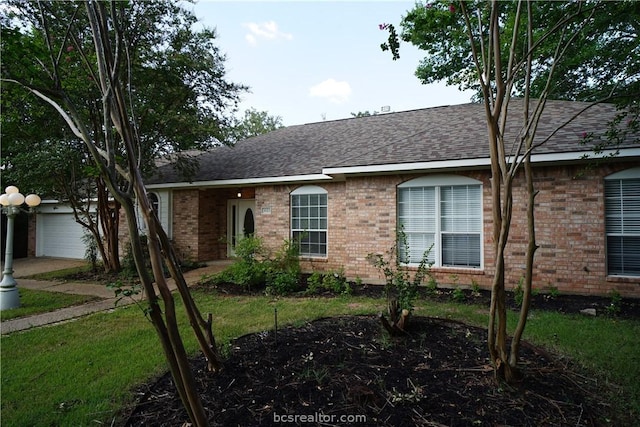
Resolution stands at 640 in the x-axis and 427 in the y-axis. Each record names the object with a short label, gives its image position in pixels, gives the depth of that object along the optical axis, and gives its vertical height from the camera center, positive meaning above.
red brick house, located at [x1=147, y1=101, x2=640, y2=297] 6.84 +0.56
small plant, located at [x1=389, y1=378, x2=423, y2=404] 3.01 -1.51
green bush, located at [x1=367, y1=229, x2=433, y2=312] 4.95 -1.04
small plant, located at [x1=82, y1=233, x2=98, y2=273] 11.61 -1.00
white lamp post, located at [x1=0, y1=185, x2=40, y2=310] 7.11 -0.74
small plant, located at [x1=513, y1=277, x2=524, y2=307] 6.56 -1.37
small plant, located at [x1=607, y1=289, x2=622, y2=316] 5.84 -1.40
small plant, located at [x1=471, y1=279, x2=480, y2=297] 7.22 -1.39
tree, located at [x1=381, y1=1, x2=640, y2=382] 3.16 +1.64
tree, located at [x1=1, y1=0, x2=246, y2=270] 8.90 +3.00
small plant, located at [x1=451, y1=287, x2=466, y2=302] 6.98 -1.46
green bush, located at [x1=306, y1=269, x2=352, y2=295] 7.93 -1.44
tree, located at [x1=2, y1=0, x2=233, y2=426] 2.06 +0.20
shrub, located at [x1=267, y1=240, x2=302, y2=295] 8.11 -1.22
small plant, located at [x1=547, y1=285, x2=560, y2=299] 6.84 -1.37
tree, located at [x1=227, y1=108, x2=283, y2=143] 40.41 +11.80
